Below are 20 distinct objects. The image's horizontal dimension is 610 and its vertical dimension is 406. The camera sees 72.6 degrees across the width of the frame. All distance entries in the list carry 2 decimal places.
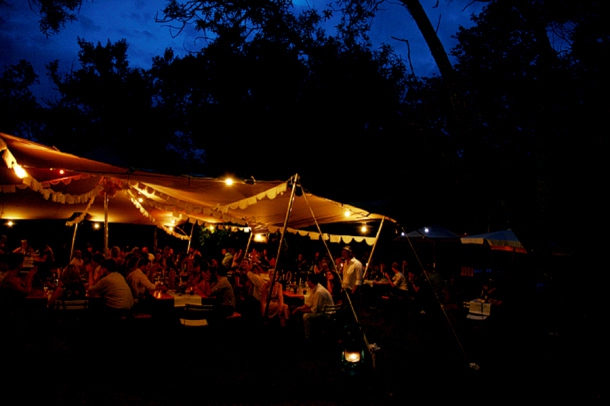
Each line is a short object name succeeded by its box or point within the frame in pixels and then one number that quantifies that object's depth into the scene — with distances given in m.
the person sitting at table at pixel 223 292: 7.48
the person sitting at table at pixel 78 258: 9.31
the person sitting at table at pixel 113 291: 6.13
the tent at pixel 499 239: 11.02
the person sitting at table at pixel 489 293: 10.04
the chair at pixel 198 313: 6.21
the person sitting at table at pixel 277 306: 7.73
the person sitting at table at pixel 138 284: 7.49
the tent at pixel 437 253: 19.17
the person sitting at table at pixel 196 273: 9.31
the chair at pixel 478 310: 9.39
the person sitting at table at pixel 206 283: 8.62
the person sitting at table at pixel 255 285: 8.89
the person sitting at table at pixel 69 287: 6.49
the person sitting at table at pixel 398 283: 11.33
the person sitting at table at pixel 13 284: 5.65
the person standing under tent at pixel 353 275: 10.49
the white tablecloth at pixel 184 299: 8.02
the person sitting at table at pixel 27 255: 12.54
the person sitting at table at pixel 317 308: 7.55
